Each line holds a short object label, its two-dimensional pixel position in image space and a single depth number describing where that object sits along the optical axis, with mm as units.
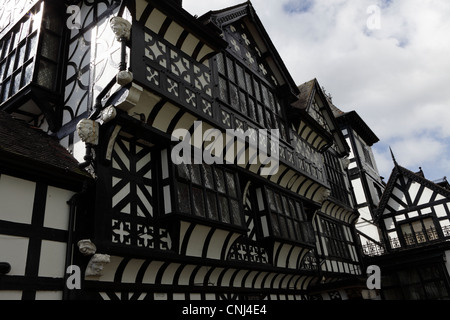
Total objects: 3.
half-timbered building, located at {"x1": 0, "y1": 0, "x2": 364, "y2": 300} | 6719
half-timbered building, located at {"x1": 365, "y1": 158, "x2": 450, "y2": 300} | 17094
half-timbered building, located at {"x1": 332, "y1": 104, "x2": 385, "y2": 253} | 21609
